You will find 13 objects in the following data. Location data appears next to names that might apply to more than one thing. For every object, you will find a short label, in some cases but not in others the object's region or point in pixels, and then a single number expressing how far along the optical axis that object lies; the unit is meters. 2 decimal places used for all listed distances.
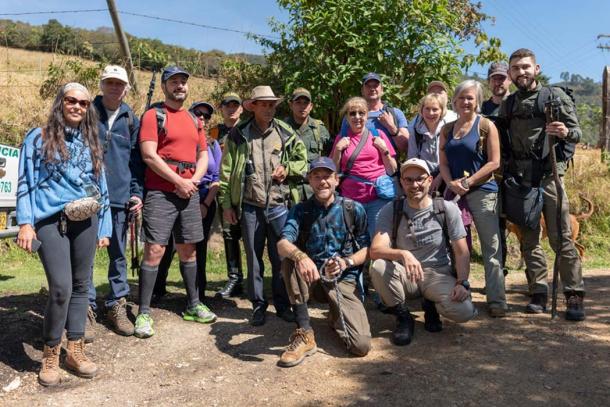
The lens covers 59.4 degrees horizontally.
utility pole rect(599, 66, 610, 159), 12.37
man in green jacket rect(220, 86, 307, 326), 4.93
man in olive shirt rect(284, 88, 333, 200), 5.44
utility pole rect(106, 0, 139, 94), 9.74
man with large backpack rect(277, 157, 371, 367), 4.20
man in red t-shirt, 4.58
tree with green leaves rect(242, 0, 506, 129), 7.04
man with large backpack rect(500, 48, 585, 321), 4.84
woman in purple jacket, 5.60
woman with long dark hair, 3.70
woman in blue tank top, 4.80
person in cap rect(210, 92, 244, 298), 5.91
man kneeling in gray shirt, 4.37
